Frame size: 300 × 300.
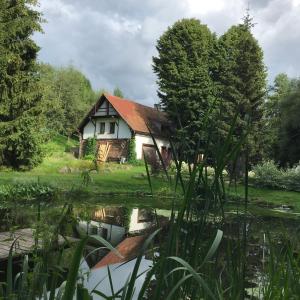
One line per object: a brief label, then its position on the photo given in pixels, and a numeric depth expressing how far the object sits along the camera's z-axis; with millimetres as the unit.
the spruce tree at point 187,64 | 26477
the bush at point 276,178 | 19472
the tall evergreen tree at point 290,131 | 23656
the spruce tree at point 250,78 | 23318
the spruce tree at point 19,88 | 17543
